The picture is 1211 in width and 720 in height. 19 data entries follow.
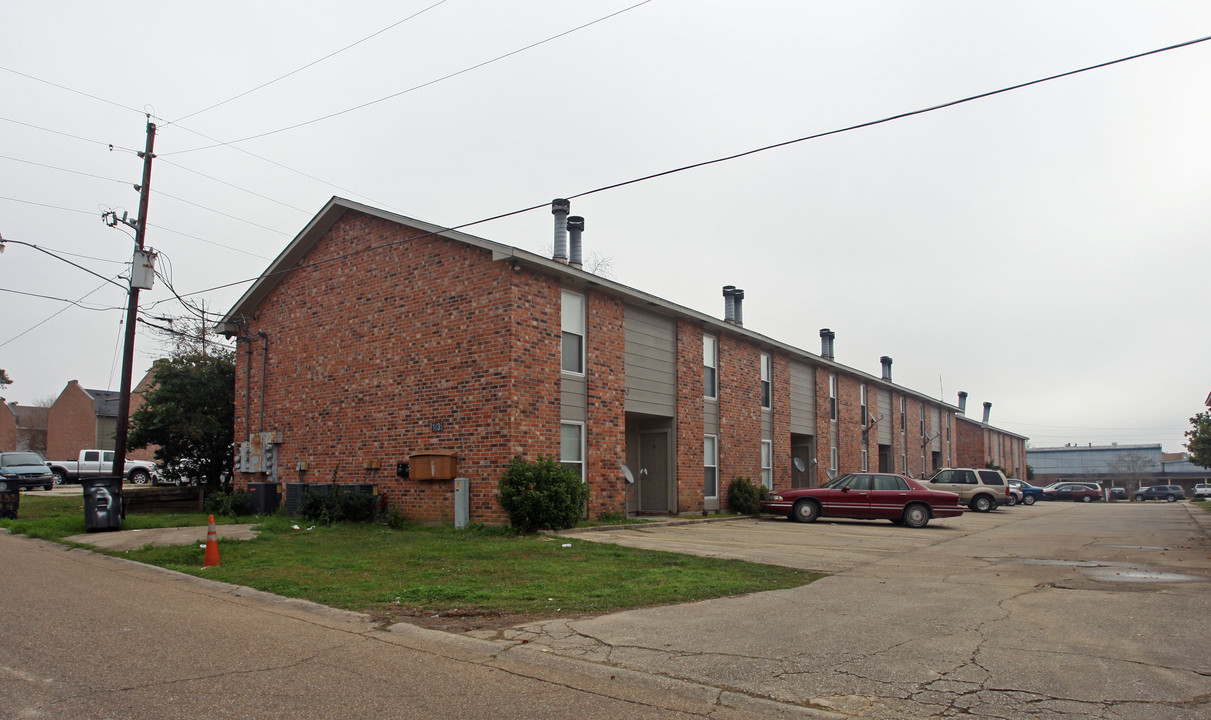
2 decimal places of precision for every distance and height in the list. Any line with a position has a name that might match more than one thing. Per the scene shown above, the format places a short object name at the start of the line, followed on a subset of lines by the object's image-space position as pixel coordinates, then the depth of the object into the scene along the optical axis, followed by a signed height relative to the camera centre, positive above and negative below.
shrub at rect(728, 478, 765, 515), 23.28 -1.29
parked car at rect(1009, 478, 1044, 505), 43.47 -1.99
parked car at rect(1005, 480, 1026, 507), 40.37 -2.09
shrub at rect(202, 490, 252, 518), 20.45 -1.37
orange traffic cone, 11.66 -1.47
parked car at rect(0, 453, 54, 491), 34.72 -0.92
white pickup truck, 41.66 -1.01
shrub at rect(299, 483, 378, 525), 17.84 -1.26
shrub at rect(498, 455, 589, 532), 14.58 -0.79
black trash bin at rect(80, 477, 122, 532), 15.92 -1.12
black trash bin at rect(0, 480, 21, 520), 19.00 -1.30
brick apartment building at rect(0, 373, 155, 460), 61.22 +1.95
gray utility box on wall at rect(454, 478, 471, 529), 15.99 -0.98
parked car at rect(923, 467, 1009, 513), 32.28 -1.24
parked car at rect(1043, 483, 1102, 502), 54.19 -2.53
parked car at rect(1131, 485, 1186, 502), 57.91 -2.77
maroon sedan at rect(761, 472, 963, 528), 20.66 -1.21
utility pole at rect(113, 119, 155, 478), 18.33 +2.70
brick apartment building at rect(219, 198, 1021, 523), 16.45 +1.89
